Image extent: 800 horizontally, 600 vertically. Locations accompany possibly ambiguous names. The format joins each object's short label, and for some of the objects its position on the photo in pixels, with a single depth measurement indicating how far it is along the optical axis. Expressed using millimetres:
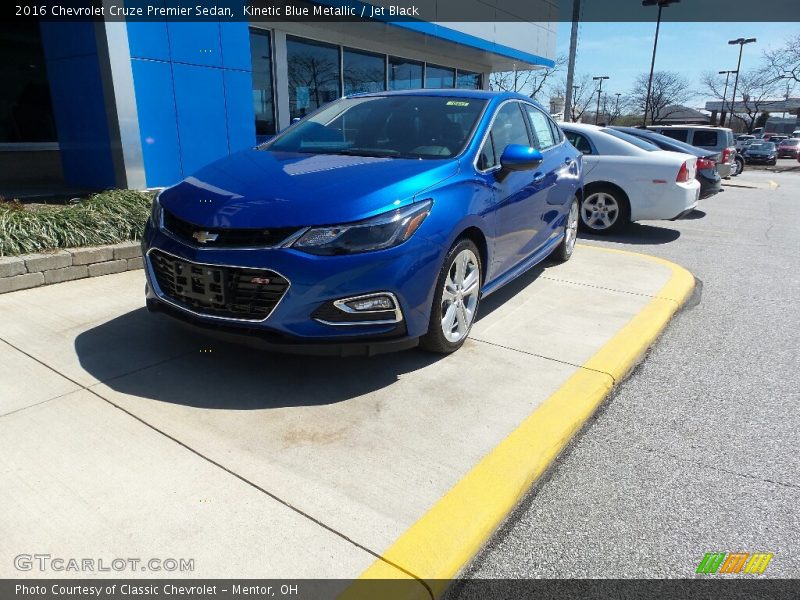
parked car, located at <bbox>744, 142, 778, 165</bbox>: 33156
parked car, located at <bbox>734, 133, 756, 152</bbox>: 42538
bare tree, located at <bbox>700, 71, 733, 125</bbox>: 77069
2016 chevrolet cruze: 2926
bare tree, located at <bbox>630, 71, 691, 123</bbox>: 75250
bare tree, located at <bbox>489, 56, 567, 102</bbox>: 39062
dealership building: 6883
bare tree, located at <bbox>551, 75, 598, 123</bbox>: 74812
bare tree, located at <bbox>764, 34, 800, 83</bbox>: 47062
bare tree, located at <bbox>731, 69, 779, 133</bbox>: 69325
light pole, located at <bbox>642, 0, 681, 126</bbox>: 31219
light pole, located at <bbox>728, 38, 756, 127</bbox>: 57009
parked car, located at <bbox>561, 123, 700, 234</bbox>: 7777
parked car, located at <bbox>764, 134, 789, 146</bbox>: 48453
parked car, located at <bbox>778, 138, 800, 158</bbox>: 41906
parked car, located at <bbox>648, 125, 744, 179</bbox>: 16672
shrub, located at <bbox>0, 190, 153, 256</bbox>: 4879
